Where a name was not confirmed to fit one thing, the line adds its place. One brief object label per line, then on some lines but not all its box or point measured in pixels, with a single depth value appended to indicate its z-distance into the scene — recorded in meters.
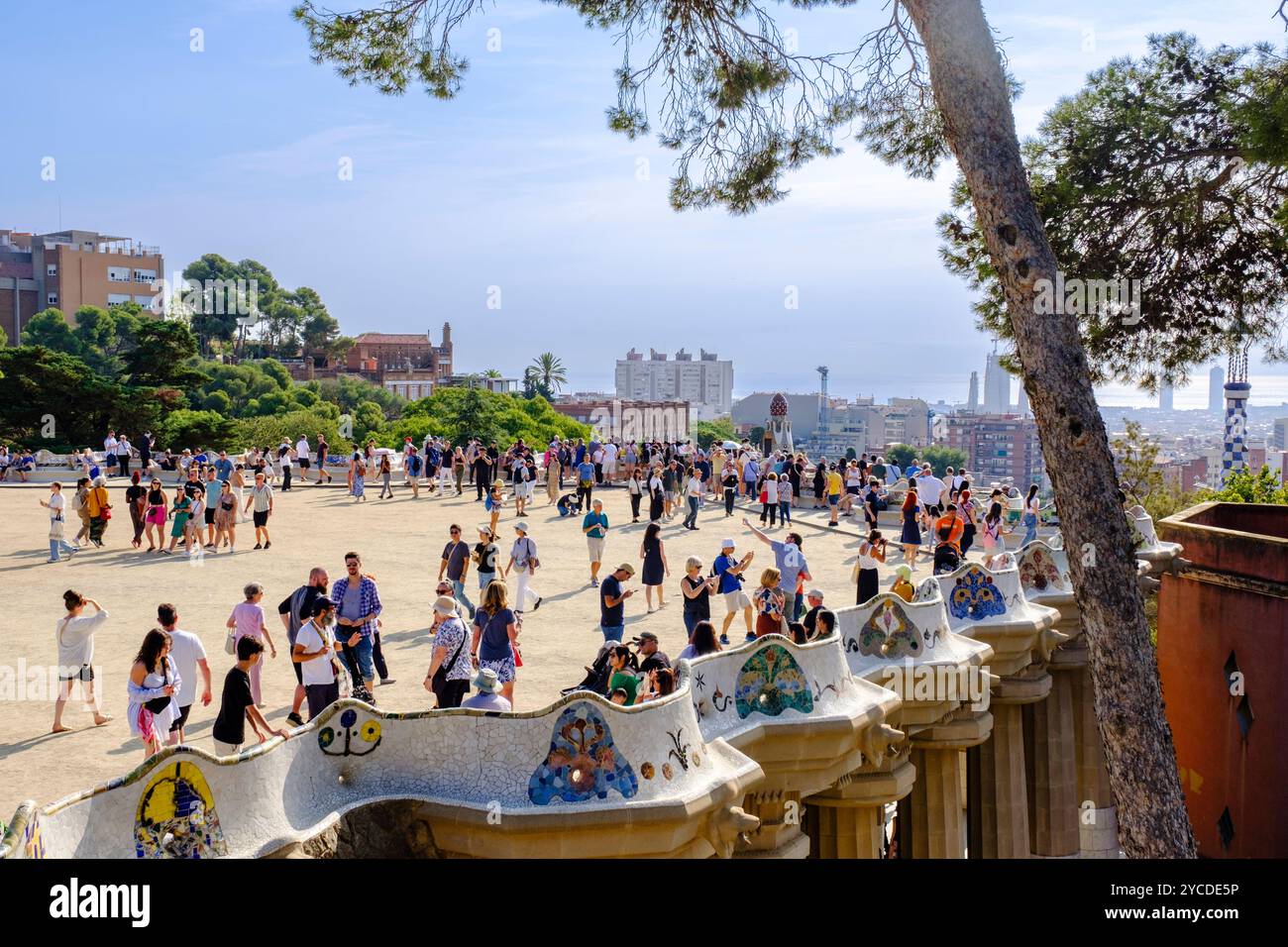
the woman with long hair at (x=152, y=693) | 9.58
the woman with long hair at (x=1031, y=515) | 22.67
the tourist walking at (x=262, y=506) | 21.47
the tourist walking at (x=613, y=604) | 13.54
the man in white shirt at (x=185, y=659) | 10.40
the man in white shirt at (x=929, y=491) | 24.12
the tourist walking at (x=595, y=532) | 18.59
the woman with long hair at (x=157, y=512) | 21.11
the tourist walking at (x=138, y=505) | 21.45
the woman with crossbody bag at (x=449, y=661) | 10.77
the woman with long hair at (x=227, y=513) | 21.17
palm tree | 153.88
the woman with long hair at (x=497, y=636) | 10.91
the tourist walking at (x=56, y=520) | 20.09
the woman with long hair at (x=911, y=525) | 21.99
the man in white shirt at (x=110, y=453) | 34.31
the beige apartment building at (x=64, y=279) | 118.06
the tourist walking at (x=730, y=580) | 15.49
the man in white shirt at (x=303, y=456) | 34.19
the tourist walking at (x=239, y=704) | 9.18
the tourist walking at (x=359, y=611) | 12.20
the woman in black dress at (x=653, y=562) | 17.00
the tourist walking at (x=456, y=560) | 15.46
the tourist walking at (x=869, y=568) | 16.33
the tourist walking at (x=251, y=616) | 11.51
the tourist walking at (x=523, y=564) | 16.03
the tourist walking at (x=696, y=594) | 13.88
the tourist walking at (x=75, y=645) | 11.20
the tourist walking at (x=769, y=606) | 12.90
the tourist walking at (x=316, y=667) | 10.71
